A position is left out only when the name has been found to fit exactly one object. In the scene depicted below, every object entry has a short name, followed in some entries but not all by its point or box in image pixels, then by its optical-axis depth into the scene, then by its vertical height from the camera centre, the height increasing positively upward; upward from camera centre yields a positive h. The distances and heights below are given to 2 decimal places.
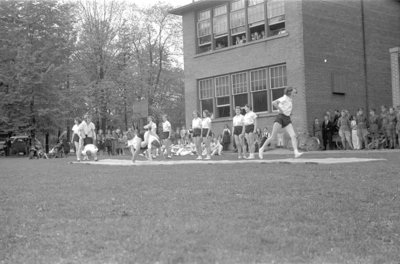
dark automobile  46.78 +0.60
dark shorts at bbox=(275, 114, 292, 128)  17.03 +0.76
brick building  28.72 +5.05
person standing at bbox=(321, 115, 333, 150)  27.70 +0.58
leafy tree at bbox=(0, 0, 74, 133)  42.56 +6.85
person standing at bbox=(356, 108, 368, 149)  26.03 +0.69
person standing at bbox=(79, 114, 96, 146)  23.86 +0.83
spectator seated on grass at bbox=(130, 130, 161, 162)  19.64 +0.25
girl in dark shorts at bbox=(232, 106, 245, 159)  20.89 +0.68
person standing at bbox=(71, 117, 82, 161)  24.14 +0.56
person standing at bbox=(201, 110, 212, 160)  21.88 +0.75
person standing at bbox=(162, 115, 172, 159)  24.45 +0.63
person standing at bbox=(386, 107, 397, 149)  24.42 +0.66
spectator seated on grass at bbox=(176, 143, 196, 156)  30.31 -0.15
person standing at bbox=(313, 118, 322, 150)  27.59 +0.74
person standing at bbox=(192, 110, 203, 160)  22.52 +0.70
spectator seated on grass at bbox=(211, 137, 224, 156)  27.70 -0.07
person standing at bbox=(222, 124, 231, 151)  30.89 +0.60
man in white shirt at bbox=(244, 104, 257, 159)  20.36 +0.74
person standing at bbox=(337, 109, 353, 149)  26.53 +0.70
